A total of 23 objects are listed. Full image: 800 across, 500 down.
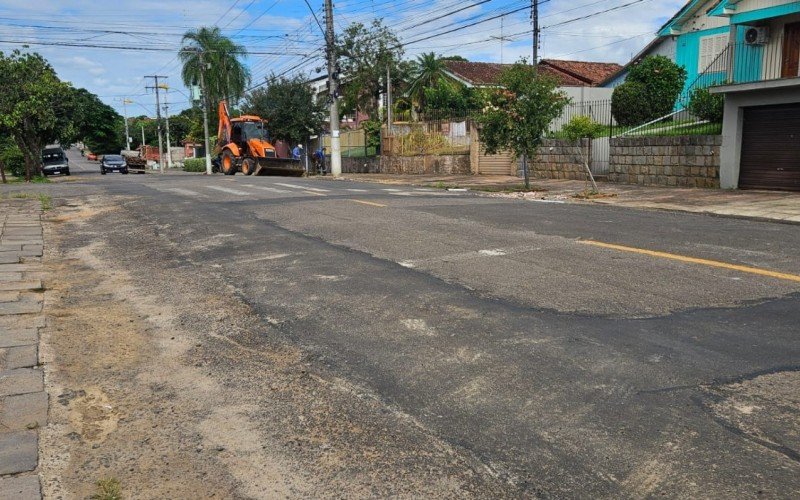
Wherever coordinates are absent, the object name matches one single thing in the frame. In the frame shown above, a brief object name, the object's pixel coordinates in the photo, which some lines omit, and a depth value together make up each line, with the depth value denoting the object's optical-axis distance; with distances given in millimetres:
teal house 18469
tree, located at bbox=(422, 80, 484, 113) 41188
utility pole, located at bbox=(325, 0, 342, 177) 33188
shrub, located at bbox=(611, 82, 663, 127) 25281
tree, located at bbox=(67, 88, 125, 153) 76688
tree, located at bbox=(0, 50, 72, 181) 32188
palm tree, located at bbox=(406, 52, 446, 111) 44031
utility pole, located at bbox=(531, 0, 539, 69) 28786
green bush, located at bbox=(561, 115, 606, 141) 22797
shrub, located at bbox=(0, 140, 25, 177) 48812
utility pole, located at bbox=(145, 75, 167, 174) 67481
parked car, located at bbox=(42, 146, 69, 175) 45191
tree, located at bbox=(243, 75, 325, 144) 44000
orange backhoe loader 31747
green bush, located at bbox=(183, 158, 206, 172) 63000
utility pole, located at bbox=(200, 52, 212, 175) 51375
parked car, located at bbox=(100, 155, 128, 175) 54156
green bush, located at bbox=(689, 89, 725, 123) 21406
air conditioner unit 20438
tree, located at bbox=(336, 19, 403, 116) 43688
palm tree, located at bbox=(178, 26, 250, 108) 59781
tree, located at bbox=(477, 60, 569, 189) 19375
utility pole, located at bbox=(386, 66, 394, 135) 37838
